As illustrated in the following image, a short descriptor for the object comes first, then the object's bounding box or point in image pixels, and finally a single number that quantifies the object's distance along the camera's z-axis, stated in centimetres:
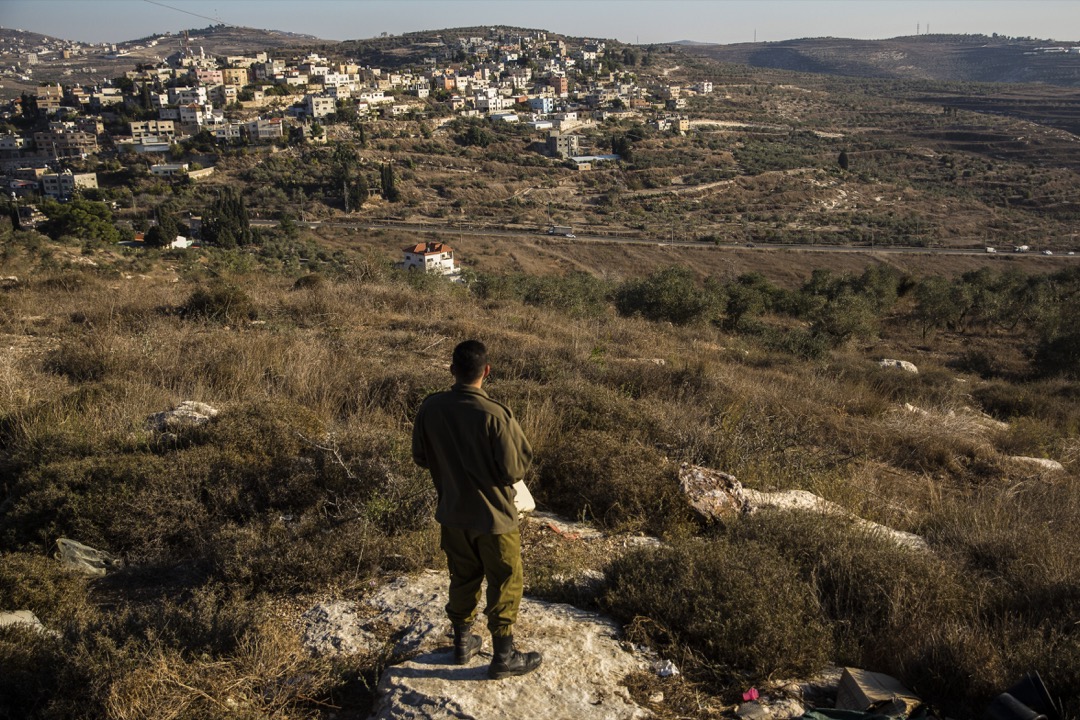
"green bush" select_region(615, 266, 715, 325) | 1631
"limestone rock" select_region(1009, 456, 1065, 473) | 695
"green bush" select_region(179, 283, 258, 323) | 899
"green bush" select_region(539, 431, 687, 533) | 458
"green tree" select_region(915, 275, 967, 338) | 2389
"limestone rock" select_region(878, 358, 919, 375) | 1312
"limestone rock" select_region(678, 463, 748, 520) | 454
